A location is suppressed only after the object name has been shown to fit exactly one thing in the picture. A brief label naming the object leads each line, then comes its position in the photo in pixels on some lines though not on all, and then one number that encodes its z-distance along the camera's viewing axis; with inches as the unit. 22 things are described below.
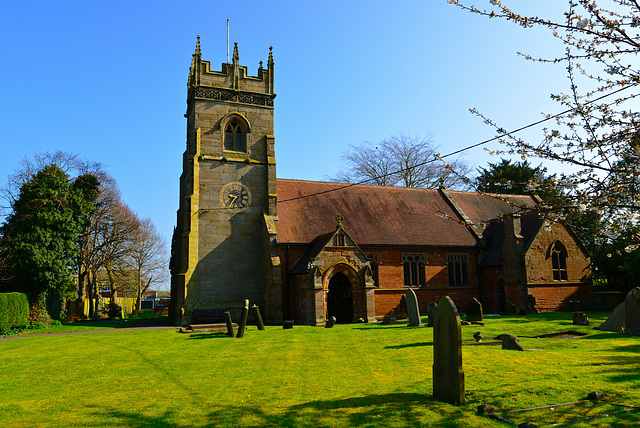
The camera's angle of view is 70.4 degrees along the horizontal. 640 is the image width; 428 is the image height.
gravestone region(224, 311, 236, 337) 761.0
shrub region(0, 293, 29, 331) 914.1
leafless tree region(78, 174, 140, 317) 1564.3
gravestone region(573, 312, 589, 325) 746.8
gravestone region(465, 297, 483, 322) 829.8
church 1041.5
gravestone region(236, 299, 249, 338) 748.6
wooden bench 1001.5
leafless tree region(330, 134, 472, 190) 1840.6
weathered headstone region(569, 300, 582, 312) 875.9
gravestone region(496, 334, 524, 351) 486.6
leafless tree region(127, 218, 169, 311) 2171.5
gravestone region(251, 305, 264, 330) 864.9
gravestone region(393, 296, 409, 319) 1052.9
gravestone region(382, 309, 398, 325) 913.9
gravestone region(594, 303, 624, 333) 628.8
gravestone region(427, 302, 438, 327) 796.5
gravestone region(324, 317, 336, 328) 891.4
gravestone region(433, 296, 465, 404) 296.7
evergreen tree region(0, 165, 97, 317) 1076.5
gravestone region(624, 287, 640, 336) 600.1
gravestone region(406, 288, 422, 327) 807.1
